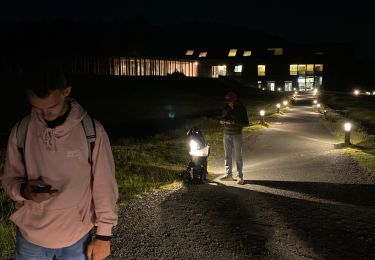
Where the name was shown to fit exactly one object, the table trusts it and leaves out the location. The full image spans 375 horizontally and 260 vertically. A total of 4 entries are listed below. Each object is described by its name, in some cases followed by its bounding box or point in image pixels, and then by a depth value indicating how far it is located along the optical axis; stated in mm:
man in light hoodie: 2480
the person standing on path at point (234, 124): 8273
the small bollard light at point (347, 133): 12705
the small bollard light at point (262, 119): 19391
